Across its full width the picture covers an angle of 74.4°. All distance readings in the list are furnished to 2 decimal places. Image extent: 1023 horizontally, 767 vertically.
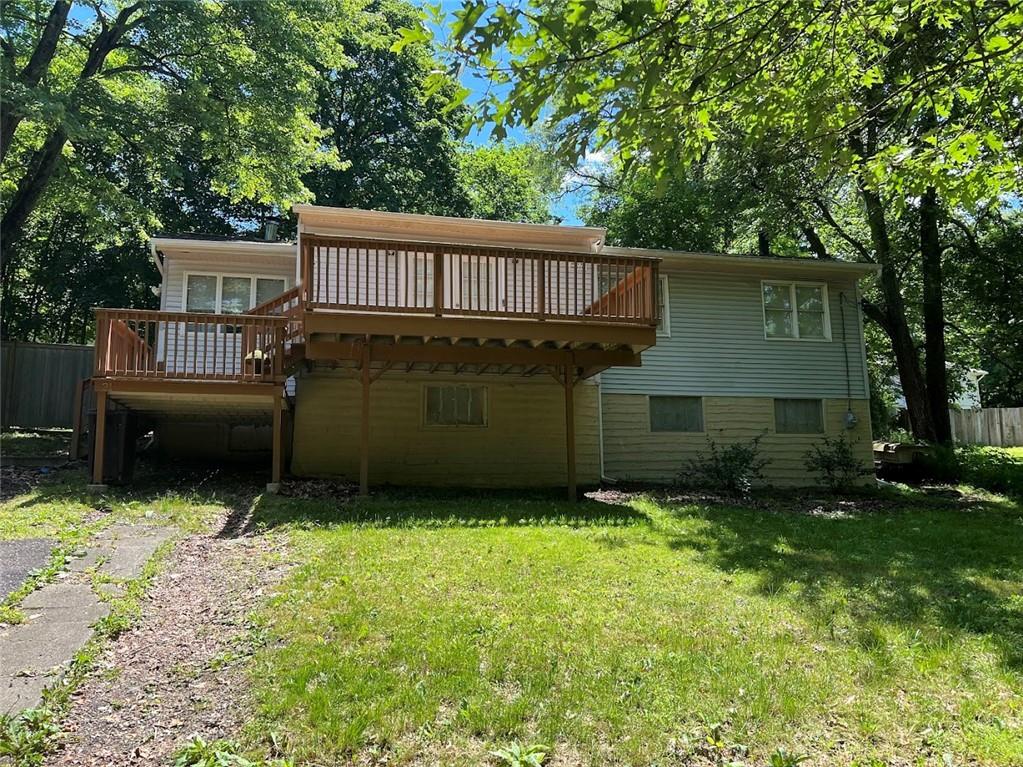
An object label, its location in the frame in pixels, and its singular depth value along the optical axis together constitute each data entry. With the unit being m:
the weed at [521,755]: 2.87
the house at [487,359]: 9.52
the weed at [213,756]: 2.84
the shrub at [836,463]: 13.59
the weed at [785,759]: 2.93
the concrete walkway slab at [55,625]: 3.49
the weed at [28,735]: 2.88
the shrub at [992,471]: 13.24
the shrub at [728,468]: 12.35
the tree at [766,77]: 3.55
